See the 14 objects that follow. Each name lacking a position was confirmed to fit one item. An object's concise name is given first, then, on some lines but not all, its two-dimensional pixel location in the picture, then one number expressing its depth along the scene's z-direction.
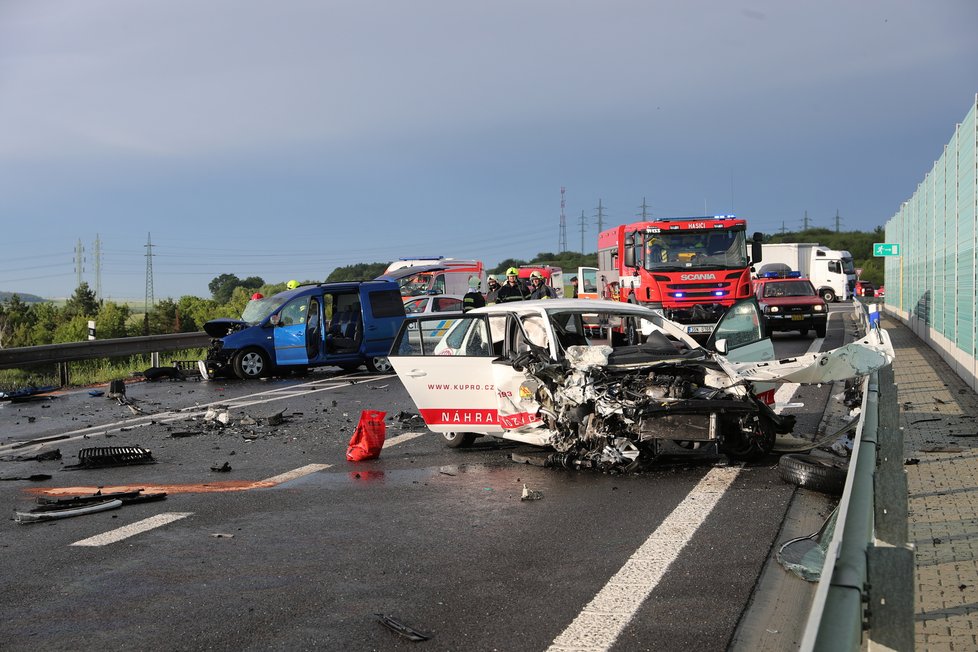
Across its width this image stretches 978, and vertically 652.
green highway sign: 35.41
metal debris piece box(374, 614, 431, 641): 4.48
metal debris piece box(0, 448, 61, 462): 10.10
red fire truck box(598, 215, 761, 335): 21.50
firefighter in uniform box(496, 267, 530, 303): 18.38
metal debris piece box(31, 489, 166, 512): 7.68
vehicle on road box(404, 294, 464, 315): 24.80
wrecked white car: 8.34
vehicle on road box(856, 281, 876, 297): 68.59
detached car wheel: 7.41
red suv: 26.08
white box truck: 58.22
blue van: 19.62
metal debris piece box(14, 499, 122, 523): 7.21
